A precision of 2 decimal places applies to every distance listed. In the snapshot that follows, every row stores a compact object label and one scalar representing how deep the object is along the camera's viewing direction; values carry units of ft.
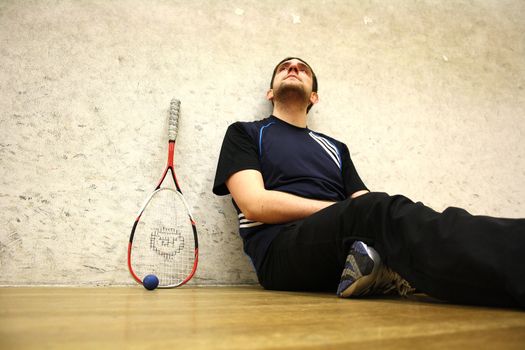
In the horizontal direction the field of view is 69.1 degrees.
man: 2.59
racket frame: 5.03
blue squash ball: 4.61
